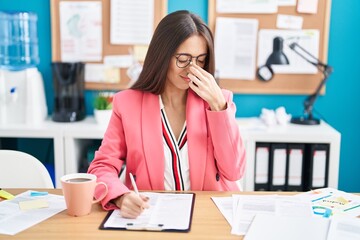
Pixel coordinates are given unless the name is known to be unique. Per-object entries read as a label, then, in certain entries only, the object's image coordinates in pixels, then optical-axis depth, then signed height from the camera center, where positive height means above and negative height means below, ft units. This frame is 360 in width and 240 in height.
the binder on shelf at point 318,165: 8.48 -2.18
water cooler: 8.93 -0.68
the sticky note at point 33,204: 4.42 -1.57
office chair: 5.54 -1.59
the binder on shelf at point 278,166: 8.55 -2.22
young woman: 5.20 -0.98
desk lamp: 9.19 -0.62
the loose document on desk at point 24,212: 3.99 -1.58
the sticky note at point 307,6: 9.45 +0.75
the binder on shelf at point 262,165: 8.57 -2.21
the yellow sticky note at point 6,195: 4.73 -1.59
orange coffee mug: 4.11 -1.36
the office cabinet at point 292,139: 8.44 -1.71
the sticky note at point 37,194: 4.79 -1.58
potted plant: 8.88 -1.31
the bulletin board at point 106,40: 9.65 -0.03
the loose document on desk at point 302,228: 3.77 -1.52
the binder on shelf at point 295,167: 8.57 -2.24
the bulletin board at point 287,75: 9.50 -0.65
